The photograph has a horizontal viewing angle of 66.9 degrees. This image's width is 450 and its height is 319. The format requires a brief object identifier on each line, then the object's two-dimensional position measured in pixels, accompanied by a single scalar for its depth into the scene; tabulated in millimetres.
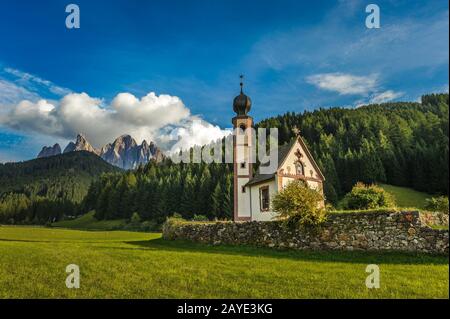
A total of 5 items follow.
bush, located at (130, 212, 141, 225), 98075
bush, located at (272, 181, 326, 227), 19141
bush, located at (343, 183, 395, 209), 26906
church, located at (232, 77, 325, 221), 31359
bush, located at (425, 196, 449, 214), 24953
